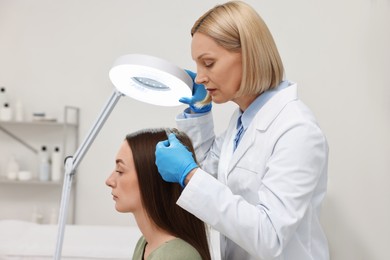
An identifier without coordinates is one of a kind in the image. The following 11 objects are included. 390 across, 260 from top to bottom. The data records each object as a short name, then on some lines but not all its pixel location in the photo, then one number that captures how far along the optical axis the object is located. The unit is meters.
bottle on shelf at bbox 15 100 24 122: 3.24
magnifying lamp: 1.22
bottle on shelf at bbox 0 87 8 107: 3.24
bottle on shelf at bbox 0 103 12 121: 3.19
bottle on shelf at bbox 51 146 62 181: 3.23
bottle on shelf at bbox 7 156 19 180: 3.22
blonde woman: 1.06
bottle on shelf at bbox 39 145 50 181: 3.23
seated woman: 1.30
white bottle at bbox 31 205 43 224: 3.26
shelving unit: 3.31
